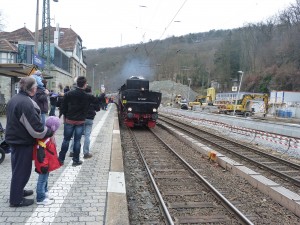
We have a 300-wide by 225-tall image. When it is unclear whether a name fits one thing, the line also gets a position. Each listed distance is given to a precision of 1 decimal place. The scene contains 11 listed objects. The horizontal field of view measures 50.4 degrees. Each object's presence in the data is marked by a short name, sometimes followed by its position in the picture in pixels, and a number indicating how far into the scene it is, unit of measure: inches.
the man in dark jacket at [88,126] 324.2
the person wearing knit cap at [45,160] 179.6
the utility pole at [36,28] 632.4
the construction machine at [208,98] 2292.8
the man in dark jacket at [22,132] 170.6
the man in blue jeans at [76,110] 275.1
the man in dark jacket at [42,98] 291.3
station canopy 461.7
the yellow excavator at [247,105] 1664.6
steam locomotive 687.1
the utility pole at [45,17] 833.5
